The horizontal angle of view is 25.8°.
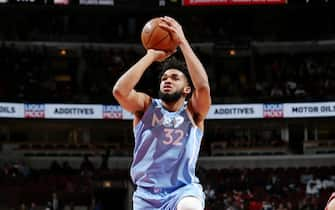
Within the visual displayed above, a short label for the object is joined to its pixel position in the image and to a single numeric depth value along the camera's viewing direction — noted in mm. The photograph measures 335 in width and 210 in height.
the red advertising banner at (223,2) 23406
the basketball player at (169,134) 5500
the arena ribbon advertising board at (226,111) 24516
